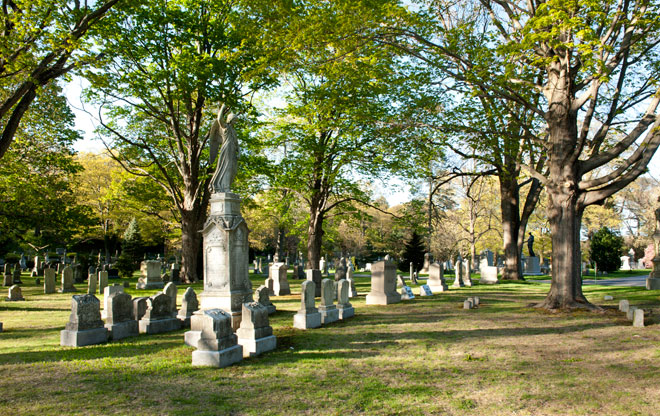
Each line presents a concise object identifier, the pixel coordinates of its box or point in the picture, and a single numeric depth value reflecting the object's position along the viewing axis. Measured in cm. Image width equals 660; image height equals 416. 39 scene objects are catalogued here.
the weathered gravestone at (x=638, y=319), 900
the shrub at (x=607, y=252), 3219
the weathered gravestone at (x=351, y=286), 1671
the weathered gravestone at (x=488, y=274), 2208
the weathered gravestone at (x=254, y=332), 734
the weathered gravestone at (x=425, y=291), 1658
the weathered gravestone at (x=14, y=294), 1562
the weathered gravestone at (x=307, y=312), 966
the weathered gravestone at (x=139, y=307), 955
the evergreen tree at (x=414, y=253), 3628
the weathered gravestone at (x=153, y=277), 1977
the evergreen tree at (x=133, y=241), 3431
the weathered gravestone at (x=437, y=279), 1842
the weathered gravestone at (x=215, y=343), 651
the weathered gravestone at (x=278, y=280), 1750
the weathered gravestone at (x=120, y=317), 877
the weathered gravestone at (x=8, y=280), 2136
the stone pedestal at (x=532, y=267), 3039
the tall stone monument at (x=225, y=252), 1004
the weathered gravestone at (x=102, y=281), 1870
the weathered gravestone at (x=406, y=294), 1507
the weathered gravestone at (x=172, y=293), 977
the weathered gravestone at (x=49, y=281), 1862
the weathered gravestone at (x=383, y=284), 1403
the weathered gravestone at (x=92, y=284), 1832
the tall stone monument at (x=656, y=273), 1695
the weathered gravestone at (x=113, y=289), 1018
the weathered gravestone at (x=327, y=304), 1045
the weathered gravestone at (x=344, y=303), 1101
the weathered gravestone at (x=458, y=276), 2069
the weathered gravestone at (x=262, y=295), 1015
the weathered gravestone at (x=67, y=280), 1930
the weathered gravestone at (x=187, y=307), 1010
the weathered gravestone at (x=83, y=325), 811
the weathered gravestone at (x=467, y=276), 2162
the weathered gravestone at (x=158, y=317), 935
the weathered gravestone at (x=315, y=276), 1483
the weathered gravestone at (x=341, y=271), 2171
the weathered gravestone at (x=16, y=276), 2259
